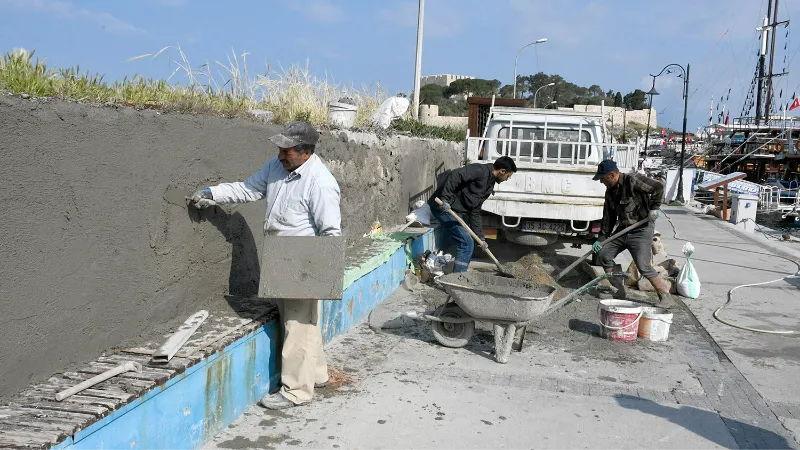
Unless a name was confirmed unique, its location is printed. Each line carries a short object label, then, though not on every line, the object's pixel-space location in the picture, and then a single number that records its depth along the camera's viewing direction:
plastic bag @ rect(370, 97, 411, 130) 10.49
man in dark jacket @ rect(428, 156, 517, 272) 7.79
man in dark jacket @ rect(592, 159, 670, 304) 7.34
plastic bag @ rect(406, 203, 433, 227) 9.81
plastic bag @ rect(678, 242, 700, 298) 8.22
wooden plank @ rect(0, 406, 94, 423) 2.74
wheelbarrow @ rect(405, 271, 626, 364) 5.34
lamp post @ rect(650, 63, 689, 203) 24.80
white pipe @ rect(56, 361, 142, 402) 2.94
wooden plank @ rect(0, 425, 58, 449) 2.48
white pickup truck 9.02
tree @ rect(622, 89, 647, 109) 89.29
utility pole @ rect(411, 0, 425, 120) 16.48
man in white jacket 4.39
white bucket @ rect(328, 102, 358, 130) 8.05
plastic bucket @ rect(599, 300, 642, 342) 6.24
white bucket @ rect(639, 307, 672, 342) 6.34
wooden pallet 2.60
